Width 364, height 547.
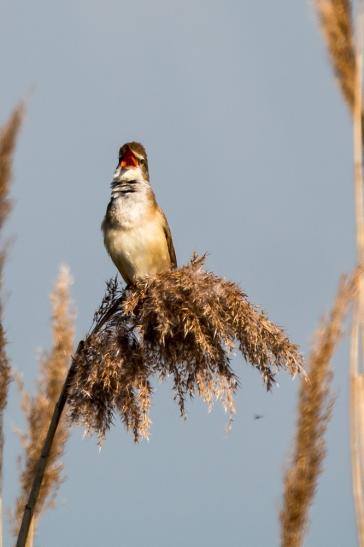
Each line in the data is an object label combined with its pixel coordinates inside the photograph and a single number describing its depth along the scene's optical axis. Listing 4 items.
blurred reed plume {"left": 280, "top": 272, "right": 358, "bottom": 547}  3.89
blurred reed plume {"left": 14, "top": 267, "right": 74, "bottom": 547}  5.91
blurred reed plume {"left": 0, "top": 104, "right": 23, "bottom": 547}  5.64
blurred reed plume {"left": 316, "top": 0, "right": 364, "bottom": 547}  4.12
